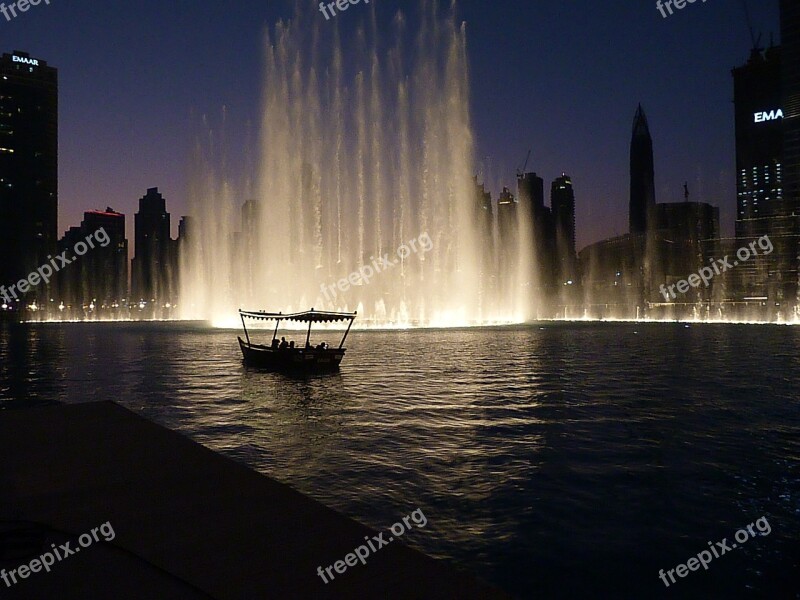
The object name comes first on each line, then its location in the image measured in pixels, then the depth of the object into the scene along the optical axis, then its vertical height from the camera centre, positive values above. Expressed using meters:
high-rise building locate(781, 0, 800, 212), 156.88 +60.85
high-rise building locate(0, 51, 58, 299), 191.38 +52.20
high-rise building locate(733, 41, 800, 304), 145.00 +12.76
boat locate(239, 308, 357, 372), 30.66 -1.81
